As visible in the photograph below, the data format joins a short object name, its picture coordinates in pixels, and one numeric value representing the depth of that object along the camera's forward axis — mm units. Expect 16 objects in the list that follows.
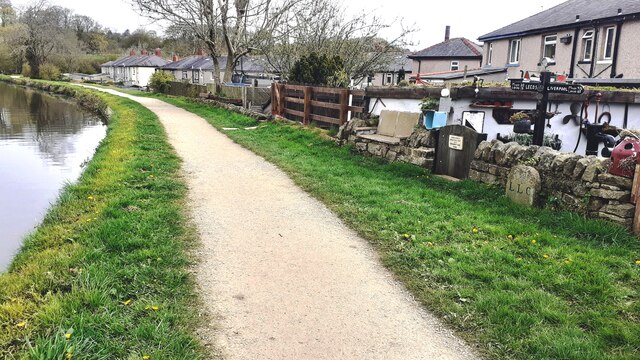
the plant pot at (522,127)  8398
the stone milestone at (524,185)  6809
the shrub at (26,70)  70062
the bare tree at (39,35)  70875
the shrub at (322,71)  16703
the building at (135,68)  66438
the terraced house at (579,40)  19328
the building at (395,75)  40819
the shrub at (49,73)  65375
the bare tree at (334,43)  21500
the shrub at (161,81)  39700
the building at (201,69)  45344
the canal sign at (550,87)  7434
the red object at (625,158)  5871
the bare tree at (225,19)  26391
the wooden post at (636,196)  5723
